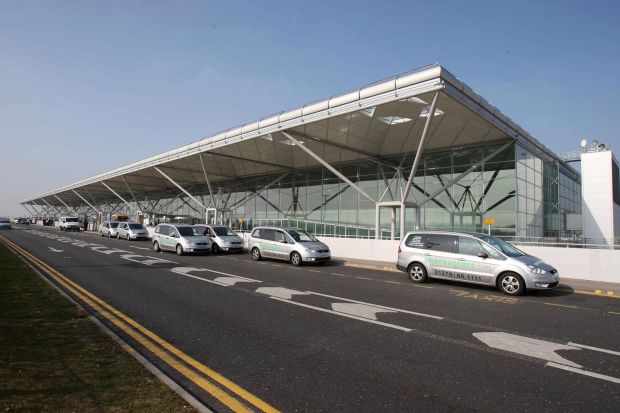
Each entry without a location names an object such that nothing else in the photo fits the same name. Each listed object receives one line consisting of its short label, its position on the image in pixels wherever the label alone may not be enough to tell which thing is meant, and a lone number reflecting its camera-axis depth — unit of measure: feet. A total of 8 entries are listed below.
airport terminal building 67.21
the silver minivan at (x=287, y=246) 53.40
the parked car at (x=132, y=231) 106.73
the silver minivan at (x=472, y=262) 32.73
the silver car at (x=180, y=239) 65.12
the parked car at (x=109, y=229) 120.06
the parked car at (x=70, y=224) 163.73
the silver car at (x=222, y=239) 70.95
